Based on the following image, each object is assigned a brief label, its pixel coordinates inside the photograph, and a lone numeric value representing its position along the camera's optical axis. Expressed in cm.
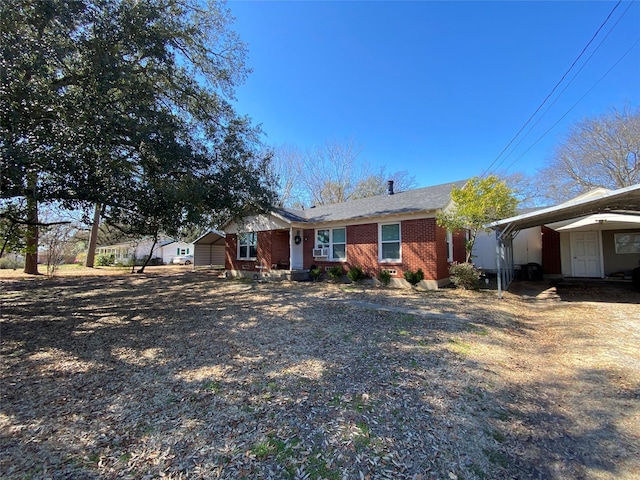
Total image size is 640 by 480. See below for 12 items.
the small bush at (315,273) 1370
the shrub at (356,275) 1229
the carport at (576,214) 705
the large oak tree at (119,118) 509
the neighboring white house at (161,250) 3738
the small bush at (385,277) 1164
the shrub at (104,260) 2965
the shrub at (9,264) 2342
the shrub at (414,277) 1084
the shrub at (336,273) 1294
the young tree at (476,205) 1019
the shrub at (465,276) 1038
